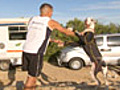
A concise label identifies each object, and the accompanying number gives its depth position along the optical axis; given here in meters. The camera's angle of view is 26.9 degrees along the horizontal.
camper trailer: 10.98
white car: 10.83
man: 4.02
